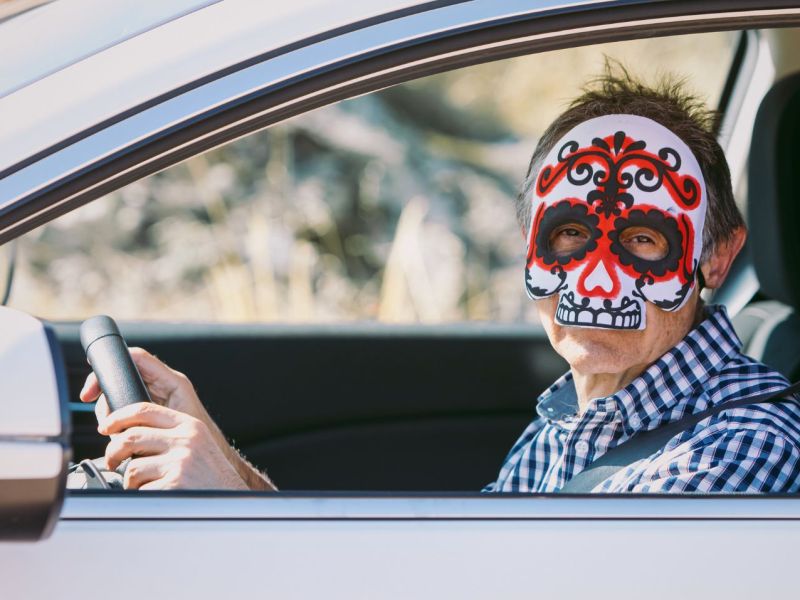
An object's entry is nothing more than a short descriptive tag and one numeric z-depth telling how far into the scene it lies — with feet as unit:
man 4.97
